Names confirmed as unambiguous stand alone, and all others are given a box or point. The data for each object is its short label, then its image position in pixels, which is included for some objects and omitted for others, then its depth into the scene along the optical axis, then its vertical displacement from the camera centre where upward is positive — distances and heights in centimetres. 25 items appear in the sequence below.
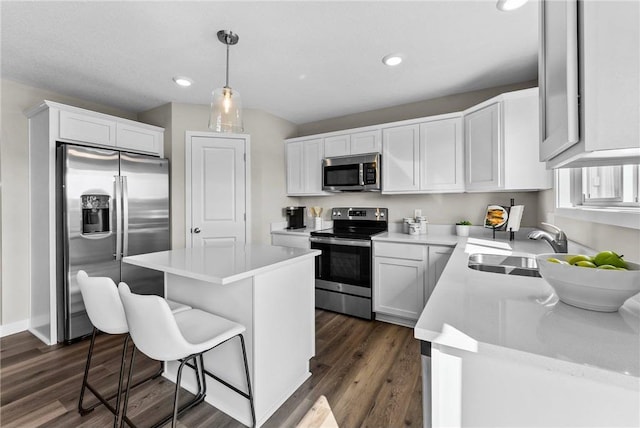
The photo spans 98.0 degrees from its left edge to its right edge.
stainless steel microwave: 321 +48
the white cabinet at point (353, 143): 324 +84
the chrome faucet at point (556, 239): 143 -14
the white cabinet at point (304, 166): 363 +63
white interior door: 332 +30
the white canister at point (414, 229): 312 -19
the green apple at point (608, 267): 79 -16
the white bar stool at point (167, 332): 117 -58
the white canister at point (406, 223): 325 -12
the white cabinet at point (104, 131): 256 +85
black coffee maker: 381 -6
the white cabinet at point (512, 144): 231 +59
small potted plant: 292 -17
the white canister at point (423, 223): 318 -12
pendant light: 183 +68
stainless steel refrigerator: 250 -5
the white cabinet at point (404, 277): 262 -64
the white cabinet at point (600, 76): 53 +27
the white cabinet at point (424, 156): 281 +60
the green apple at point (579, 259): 91 -16
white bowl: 74 -21
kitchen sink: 159 -33
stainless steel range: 295 -65
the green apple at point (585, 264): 86 -16
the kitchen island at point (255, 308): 154 -59
